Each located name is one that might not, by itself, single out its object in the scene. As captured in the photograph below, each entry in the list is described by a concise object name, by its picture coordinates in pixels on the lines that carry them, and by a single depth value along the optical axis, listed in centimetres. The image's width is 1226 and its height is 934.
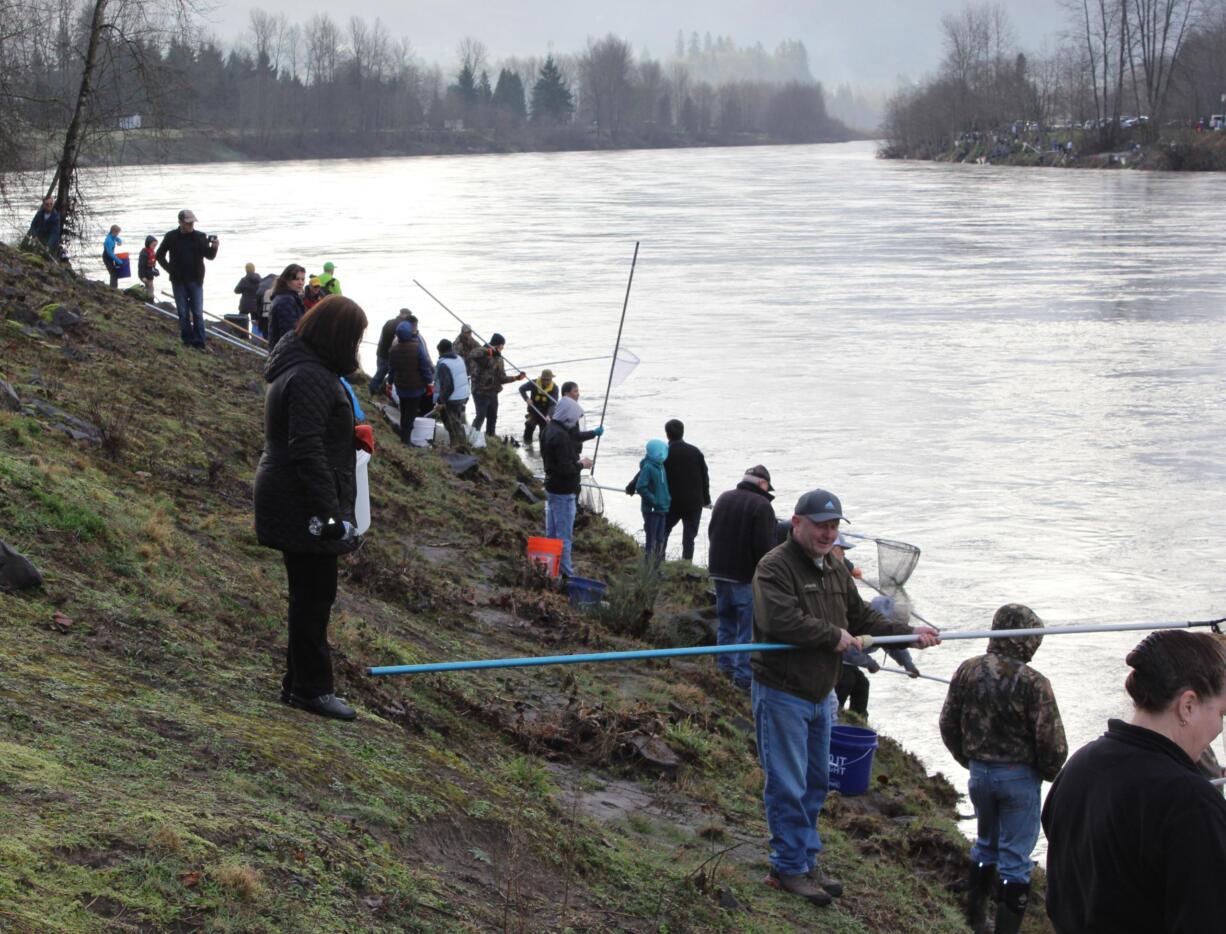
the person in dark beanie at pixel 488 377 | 1897
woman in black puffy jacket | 542
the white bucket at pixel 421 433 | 1577
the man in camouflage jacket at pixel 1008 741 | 609
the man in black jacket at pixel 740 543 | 943
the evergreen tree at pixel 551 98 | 18775
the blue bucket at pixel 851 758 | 782
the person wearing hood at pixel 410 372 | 1538
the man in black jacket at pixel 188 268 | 1591
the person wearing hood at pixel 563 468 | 1195
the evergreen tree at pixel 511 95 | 18712
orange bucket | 1181
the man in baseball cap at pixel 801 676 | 574
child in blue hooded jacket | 1296
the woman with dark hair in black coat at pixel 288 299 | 1302
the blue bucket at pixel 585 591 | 1128
